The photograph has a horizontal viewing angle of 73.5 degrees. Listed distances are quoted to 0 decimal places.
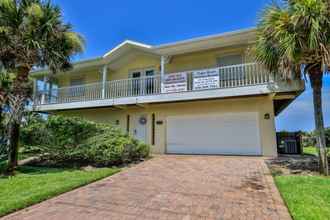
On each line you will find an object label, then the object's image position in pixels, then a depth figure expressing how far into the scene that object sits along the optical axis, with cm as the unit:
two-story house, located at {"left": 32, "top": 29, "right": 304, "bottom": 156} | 1137
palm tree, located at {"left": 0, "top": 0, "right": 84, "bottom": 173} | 816
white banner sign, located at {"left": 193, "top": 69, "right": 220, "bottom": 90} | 1159
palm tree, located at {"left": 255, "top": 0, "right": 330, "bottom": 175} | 665
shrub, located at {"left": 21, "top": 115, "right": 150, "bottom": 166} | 948
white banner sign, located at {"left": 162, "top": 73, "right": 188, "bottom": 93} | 1221
